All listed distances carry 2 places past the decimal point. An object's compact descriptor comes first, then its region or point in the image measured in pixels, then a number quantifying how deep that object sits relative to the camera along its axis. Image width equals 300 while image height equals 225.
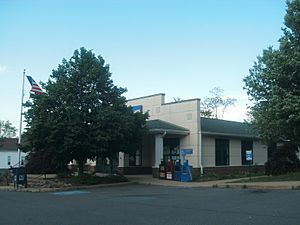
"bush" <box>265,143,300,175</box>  32.12
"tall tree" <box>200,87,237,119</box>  70.06
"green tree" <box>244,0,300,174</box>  21.44
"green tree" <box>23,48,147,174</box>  25.28
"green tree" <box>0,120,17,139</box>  83.69
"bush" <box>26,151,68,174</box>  36.00
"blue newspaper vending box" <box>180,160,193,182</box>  28.70
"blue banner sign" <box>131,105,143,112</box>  36.44
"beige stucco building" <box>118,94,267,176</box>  31.81
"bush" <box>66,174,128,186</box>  26.30
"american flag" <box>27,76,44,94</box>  30.73
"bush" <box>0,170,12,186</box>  29.47
